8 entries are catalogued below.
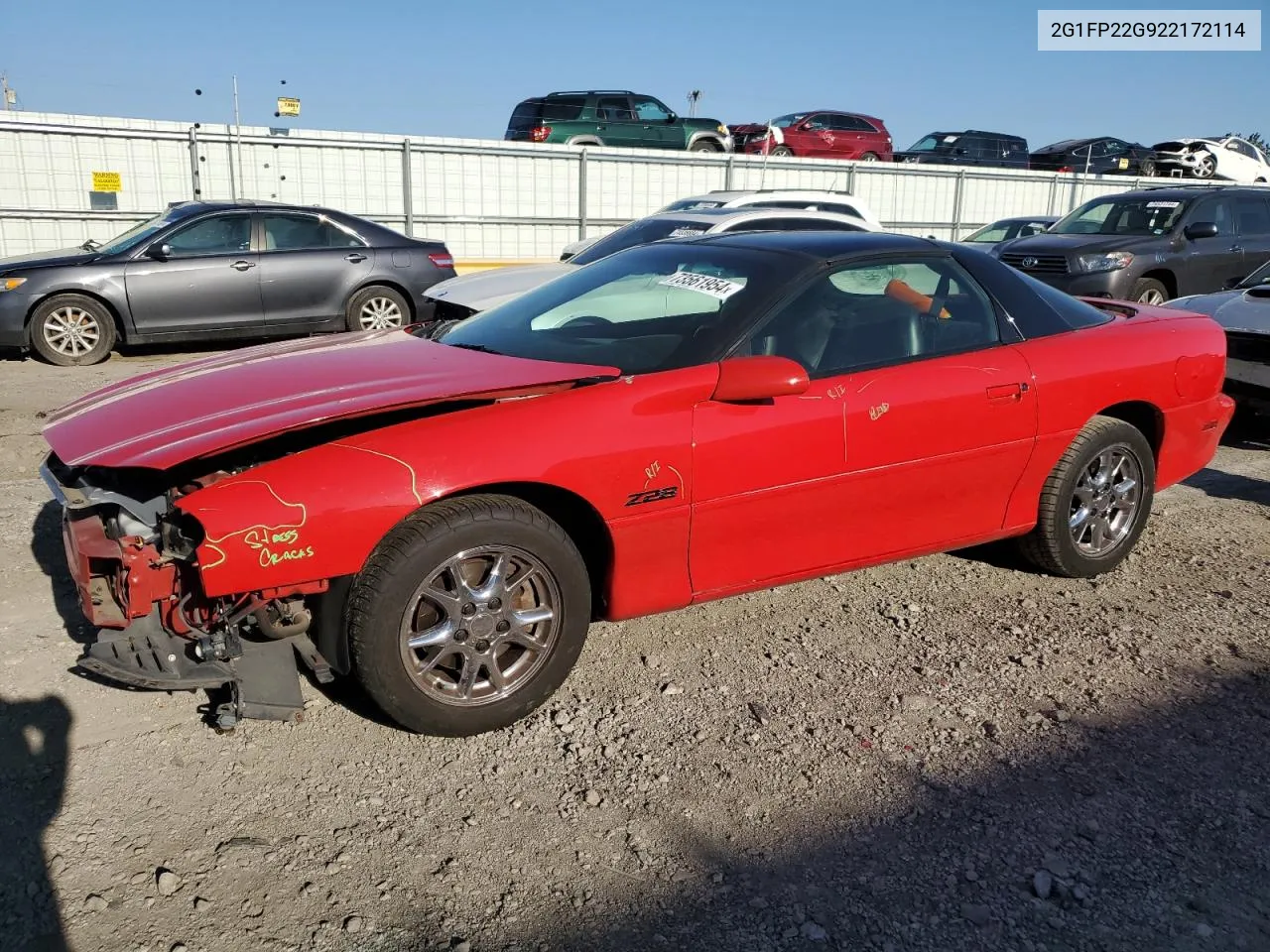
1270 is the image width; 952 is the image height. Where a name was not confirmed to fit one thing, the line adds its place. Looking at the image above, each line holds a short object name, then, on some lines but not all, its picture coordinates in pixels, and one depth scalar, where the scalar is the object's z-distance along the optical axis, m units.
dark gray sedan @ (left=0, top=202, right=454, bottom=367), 9.43
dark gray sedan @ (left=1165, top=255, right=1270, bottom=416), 6.78
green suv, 20.80
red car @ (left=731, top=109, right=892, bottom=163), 24.25
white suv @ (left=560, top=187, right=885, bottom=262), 11.32
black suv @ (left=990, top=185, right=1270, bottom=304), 11.20
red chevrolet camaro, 2.96
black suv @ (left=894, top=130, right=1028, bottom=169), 26.05
